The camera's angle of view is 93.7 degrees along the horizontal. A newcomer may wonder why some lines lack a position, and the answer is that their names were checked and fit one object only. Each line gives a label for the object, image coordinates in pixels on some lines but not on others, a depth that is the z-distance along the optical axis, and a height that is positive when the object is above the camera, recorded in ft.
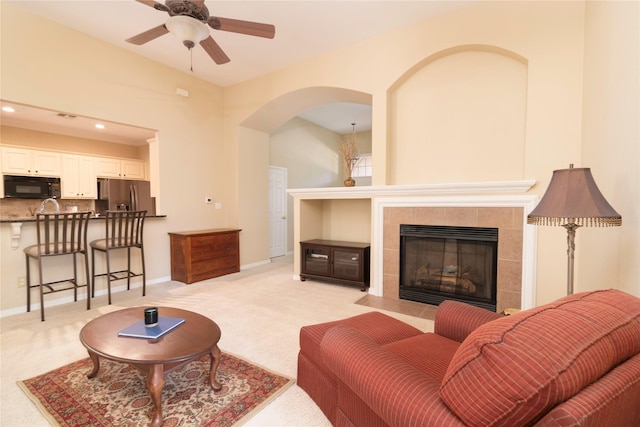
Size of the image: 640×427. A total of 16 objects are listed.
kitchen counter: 10.56 -0.59
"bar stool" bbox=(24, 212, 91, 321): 10.30 -1.45
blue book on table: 5.86 -2.56
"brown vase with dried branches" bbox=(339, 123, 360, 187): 14.84 +2.39
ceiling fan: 7.94 +5.15
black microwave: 16.01 +0.91
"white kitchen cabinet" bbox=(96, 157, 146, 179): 19.35 +2.37
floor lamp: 5.16 +0.00
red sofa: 2.21 -1.39
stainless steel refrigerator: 19.20 +0.54
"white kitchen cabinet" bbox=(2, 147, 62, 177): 16.11 +2.31
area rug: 5.51 -3.91
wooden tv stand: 13.80 -2.81
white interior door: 22.91 -0.62
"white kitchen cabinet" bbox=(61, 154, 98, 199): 18.06 +1.61
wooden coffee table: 5.20 -2.65
